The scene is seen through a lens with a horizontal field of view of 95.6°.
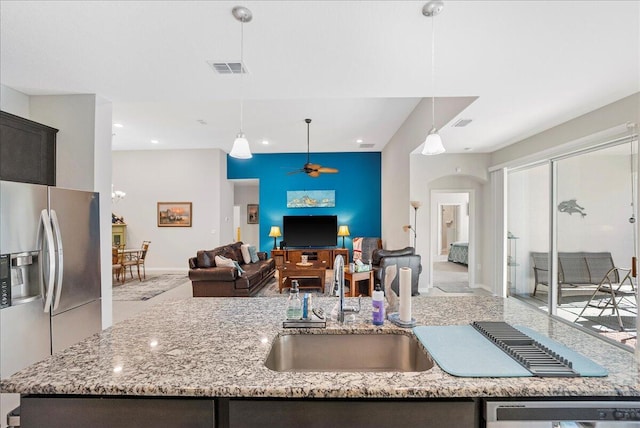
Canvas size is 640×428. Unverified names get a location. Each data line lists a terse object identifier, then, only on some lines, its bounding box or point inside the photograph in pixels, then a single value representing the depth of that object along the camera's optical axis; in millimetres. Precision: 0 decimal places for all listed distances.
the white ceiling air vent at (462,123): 3666
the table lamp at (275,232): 7902
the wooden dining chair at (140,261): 6212
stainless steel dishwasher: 944
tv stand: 7578
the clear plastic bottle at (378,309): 1481
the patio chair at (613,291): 3213
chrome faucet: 1549
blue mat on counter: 1029
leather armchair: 4508
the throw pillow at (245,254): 6367
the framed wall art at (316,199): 8062
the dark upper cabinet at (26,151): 2576
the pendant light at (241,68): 1785
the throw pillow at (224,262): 4863
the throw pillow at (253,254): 6586
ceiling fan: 5977
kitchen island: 941
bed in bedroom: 8422
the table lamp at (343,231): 7812
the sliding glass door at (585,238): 3195
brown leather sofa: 4684
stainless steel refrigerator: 2131
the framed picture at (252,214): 10547
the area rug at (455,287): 5605
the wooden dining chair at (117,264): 5738
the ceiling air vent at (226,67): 2387
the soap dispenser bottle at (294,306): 1528
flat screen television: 7809
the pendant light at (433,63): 1710
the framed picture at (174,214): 7668
